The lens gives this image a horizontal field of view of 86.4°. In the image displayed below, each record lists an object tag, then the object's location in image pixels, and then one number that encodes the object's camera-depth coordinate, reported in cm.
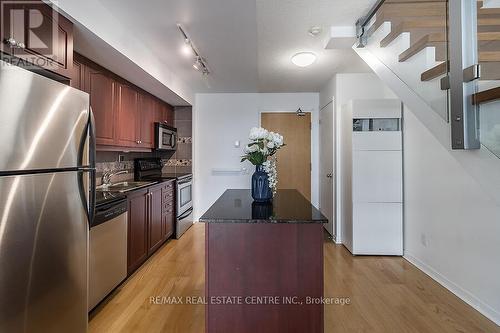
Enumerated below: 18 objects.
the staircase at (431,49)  134
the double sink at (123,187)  267
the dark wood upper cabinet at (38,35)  139
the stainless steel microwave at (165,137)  395
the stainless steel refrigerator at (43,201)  124
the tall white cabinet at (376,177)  335
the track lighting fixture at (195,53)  260
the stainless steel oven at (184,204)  408
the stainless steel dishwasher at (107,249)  205
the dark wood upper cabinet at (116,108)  246
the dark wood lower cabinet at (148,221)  272
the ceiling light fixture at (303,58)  300
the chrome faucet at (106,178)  308
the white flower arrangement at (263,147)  199
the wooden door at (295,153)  495
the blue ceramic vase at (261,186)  205
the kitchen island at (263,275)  159
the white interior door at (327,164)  404
